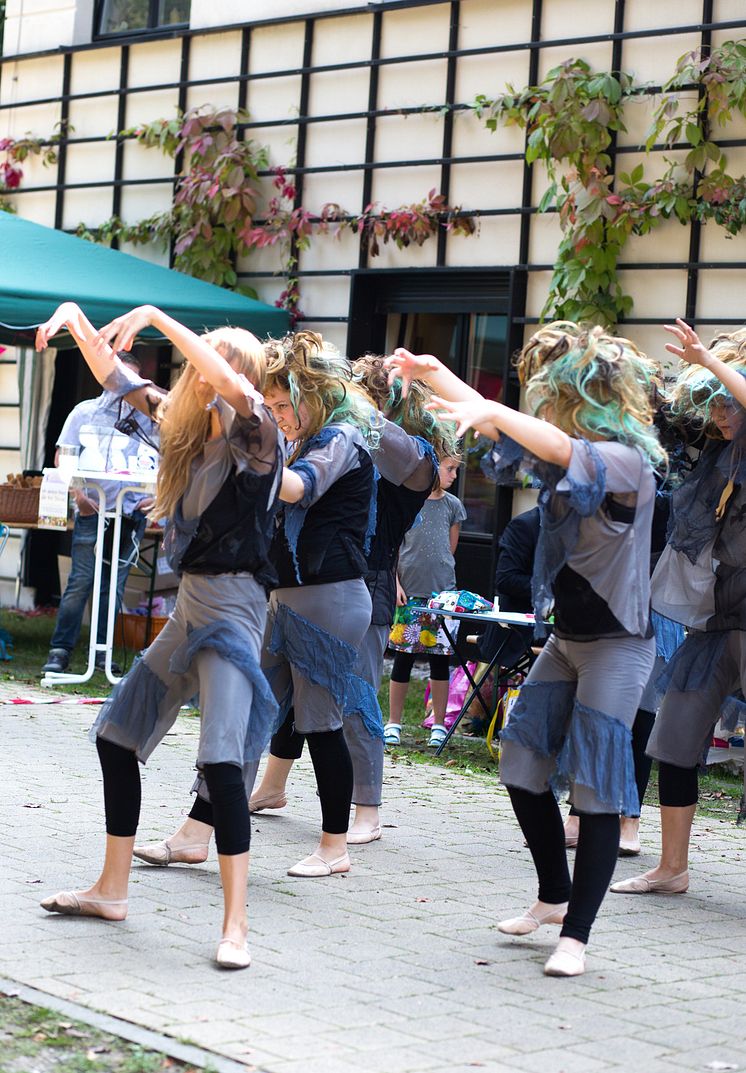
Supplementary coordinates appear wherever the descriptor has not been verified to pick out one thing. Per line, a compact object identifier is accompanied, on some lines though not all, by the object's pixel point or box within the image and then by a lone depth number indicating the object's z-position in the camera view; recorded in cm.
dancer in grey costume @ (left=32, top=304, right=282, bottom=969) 432
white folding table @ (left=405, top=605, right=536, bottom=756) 759
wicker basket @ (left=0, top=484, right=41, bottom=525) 1077
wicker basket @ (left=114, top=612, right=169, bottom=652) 1110
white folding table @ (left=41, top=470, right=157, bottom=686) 939
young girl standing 881
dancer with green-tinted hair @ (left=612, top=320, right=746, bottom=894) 530
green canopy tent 998
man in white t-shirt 988
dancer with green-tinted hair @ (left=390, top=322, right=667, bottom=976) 431
